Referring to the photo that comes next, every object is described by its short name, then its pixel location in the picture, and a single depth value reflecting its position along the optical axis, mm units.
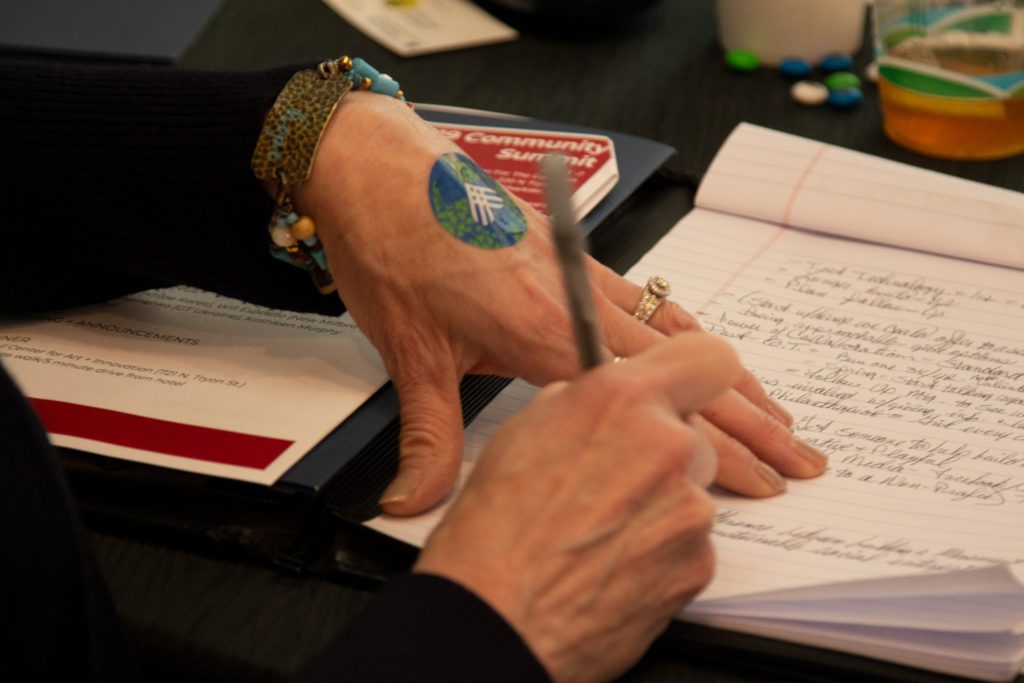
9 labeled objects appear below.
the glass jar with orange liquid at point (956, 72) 1494
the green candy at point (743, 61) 1597
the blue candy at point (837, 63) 1587
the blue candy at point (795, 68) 1587
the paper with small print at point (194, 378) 1370
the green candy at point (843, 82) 1572
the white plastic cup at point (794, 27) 1580
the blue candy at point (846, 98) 1566
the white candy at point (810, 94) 1573
